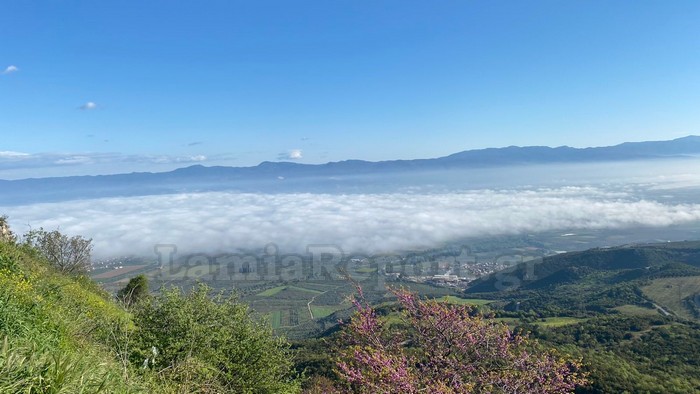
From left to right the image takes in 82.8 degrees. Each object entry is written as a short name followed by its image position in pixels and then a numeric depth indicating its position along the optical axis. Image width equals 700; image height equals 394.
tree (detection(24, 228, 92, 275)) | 30.81
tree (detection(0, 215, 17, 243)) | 22.76
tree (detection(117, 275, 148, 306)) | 31.00
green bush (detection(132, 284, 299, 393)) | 11.34
